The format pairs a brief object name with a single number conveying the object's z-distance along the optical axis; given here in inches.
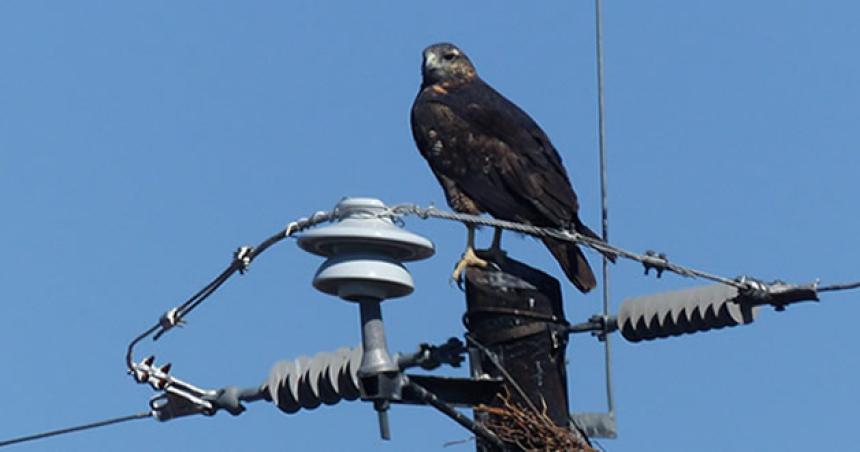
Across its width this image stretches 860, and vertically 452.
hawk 566.3
